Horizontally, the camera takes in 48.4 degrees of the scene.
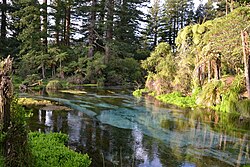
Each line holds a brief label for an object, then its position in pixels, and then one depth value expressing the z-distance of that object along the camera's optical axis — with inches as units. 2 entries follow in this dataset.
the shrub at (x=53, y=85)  913.5
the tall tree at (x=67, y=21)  1285.7
